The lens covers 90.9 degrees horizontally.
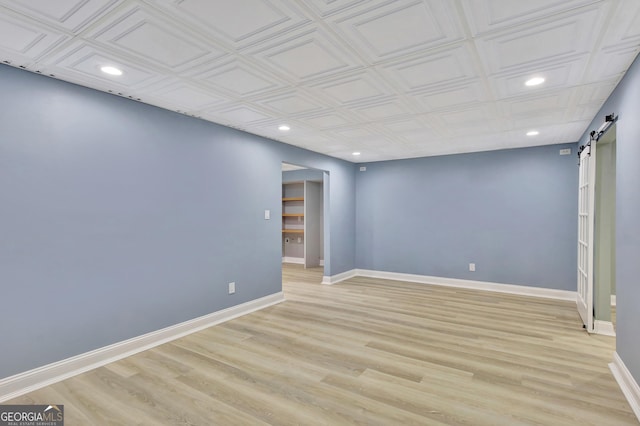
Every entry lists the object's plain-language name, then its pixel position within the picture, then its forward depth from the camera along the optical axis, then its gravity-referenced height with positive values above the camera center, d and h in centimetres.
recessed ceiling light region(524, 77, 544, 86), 255 +108
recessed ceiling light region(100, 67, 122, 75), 239 +109
